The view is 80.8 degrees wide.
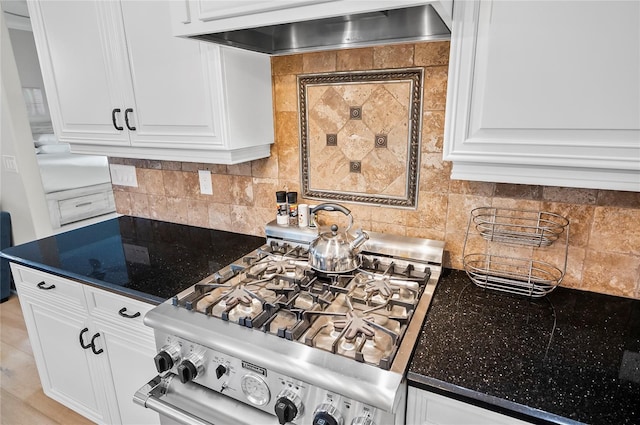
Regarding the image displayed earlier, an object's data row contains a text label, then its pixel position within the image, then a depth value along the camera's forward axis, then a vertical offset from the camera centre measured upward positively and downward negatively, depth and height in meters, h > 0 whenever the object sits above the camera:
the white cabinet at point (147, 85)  1.37 +0.10
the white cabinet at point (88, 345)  1.44 -0.95
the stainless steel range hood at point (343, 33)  1.15 +0.24
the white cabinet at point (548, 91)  0.82 +0.02
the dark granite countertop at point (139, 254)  1.40 -0.61
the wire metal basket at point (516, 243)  1.23 -0.49
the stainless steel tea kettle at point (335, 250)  1.29 -0.48
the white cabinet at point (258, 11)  0.90 +0.24
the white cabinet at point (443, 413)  0.85 -0.70
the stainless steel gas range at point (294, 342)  0.89 -0.59
